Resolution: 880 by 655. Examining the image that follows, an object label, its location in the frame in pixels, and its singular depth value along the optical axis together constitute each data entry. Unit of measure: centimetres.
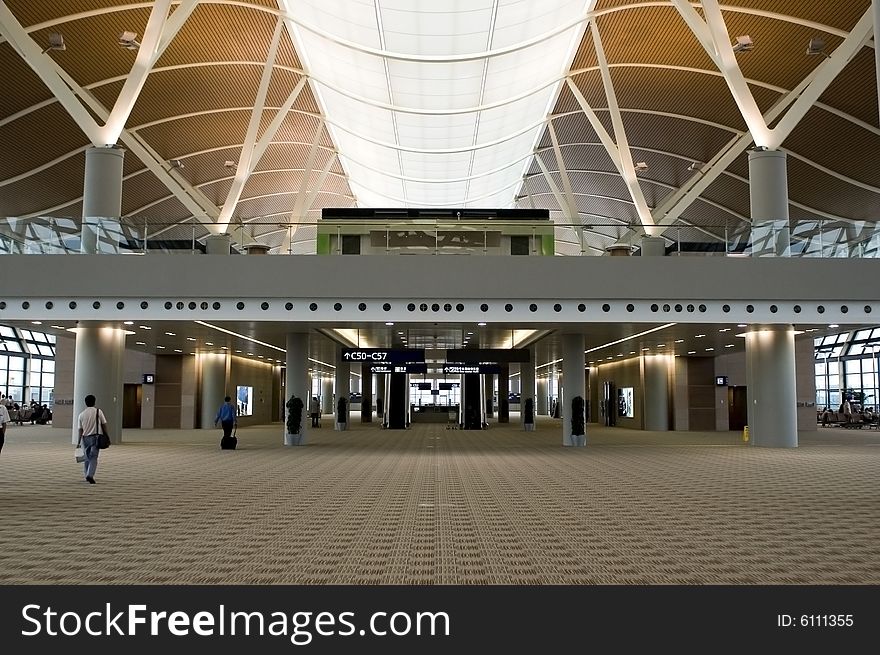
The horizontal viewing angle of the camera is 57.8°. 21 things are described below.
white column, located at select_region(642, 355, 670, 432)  3891
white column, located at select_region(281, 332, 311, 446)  2670
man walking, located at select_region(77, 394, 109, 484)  1347
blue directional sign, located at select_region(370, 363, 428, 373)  3064
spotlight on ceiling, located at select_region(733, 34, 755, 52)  2517
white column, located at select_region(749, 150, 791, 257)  2384
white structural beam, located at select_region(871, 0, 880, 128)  856
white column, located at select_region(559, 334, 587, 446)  2630
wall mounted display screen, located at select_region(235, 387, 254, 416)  4250
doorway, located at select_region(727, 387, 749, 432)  4124
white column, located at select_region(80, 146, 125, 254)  2381
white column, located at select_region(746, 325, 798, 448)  2377
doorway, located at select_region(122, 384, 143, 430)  3991
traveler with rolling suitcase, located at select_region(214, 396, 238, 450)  2280
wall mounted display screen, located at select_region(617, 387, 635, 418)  4325
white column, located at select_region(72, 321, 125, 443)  2373
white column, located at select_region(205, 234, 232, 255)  2175
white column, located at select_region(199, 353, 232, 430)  3794
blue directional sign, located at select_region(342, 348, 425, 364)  2827
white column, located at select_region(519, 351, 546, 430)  4162
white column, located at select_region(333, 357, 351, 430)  4008
